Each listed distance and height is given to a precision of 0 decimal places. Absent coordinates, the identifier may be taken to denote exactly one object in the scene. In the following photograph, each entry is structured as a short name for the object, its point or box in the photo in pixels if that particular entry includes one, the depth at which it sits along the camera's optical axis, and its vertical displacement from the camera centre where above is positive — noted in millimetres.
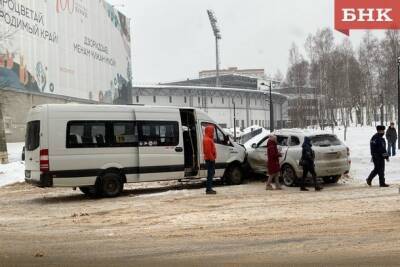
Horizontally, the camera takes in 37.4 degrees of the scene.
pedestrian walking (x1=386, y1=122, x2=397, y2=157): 25936 -153
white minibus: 14492 -117
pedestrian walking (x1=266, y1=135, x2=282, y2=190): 16078 -654
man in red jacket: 15359 -408
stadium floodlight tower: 109000 +21027
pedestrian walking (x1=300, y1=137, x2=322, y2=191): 15719 -680
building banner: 50450 +9952
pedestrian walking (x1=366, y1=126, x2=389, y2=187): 15883 -521
